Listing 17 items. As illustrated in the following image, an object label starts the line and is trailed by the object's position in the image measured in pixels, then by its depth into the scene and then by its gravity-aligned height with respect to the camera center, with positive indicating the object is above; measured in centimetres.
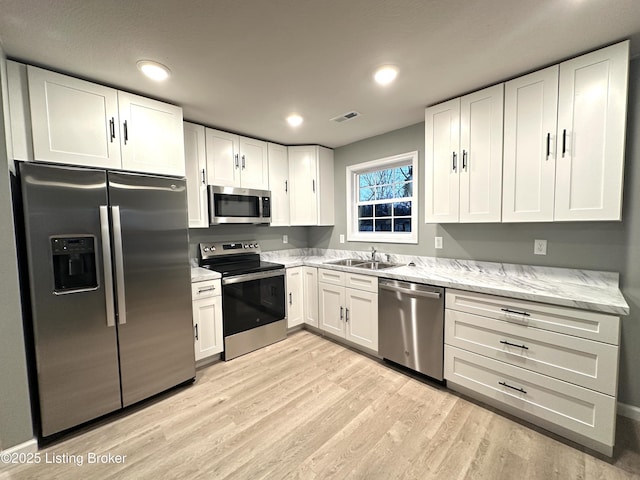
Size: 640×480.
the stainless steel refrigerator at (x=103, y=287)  169 -41
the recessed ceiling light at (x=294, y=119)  270 +113
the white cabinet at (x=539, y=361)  155 -93
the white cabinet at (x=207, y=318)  254 -89
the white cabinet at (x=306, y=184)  371 +60
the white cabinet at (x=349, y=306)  276 -91
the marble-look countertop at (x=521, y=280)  163 -46
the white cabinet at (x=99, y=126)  175 +78
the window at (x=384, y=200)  315 +33
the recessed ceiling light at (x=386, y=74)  188 +112
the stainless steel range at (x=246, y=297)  279 -79
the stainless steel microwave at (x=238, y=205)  295 +27
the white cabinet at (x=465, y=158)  214 +57
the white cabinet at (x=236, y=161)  296 +80
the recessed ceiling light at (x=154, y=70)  177 +111
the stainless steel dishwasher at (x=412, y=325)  224 -92
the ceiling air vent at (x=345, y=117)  267 +113
